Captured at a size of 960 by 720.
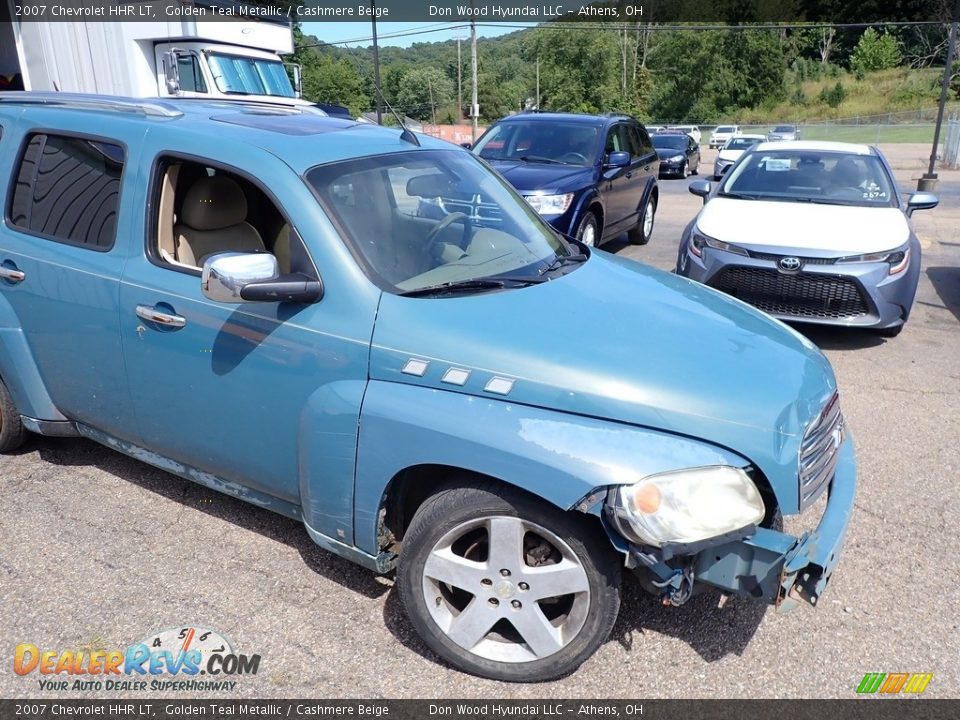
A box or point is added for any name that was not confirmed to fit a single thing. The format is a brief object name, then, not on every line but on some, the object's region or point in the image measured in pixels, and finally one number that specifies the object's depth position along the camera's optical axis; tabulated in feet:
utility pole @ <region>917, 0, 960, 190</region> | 59.93
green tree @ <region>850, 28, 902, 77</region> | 234.38
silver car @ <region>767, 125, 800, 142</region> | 114.13
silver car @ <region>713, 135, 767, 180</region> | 66.51
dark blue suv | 26.61
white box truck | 44.14
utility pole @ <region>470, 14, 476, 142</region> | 122.83
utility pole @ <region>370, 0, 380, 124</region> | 81.75
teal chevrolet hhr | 7.73
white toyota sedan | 19.66
